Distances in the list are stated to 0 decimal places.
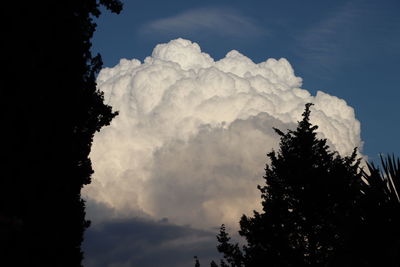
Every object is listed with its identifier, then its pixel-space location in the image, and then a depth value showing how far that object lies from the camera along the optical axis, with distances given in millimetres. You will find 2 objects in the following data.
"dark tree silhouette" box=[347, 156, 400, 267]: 17803
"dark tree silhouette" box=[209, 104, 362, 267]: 40969
